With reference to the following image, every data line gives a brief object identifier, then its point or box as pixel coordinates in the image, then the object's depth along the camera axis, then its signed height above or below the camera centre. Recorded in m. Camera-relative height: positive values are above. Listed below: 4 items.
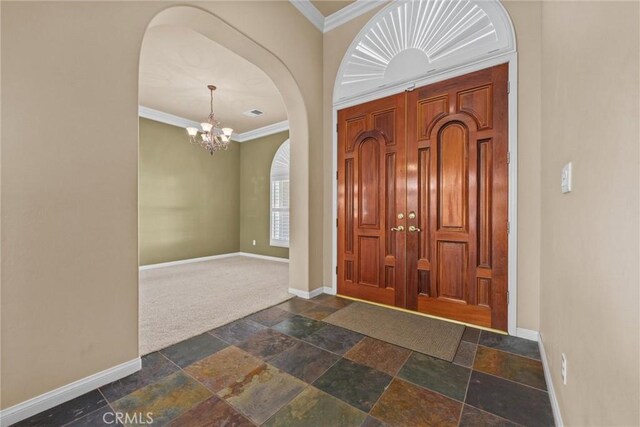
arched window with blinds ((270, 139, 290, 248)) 6.12 +0.33
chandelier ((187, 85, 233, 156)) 4.29 +1.32
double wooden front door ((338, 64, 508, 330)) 2.33 +0.12
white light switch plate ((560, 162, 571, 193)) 1.17 +0.15
